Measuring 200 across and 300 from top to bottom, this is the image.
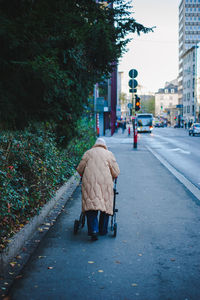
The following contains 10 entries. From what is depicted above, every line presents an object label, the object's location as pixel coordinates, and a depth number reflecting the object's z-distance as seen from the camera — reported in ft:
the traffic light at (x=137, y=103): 75.83
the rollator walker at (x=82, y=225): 19.88
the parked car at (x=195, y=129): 161.76
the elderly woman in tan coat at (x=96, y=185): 19.21
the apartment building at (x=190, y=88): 339.57
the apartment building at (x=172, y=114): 510.99
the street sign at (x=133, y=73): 76.03
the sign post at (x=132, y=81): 75.82
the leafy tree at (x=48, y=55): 18.75
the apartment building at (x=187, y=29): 429.79
